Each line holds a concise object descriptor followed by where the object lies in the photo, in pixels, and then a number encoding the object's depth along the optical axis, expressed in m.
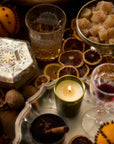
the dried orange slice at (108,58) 1.29
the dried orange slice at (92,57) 1.22
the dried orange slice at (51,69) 1.24
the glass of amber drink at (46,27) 1.21
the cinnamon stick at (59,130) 0.90
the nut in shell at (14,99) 1.08
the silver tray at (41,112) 1.00
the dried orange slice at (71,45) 1.31
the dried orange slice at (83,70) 1.20
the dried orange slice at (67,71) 1.18
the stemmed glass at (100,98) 0.93
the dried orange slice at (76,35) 1.30
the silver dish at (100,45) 1.11
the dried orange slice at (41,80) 1.20
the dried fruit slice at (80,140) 0.96
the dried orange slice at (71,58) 1.24
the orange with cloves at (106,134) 0.90
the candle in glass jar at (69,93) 0.98
